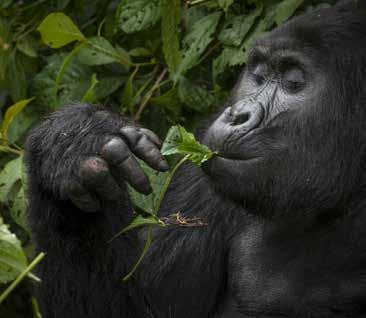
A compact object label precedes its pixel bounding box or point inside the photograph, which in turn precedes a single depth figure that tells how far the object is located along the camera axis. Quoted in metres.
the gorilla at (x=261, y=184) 8.11
